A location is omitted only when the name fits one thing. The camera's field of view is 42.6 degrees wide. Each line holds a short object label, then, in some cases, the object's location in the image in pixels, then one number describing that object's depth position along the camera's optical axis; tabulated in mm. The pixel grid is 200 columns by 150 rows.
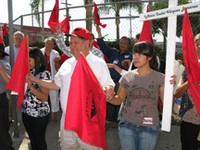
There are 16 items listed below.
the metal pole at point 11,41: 4474
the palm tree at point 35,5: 27959
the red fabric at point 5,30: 7919
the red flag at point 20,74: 3289
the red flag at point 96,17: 4950
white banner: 2268
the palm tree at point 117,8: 6471
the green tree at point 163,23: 5740
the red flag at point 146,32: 3549
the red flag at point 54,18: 4608
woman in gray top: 2617
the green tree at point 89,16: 7206
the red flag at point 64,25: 4979
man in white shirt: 2791
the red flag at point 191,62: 2482
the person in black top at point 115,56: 4729
